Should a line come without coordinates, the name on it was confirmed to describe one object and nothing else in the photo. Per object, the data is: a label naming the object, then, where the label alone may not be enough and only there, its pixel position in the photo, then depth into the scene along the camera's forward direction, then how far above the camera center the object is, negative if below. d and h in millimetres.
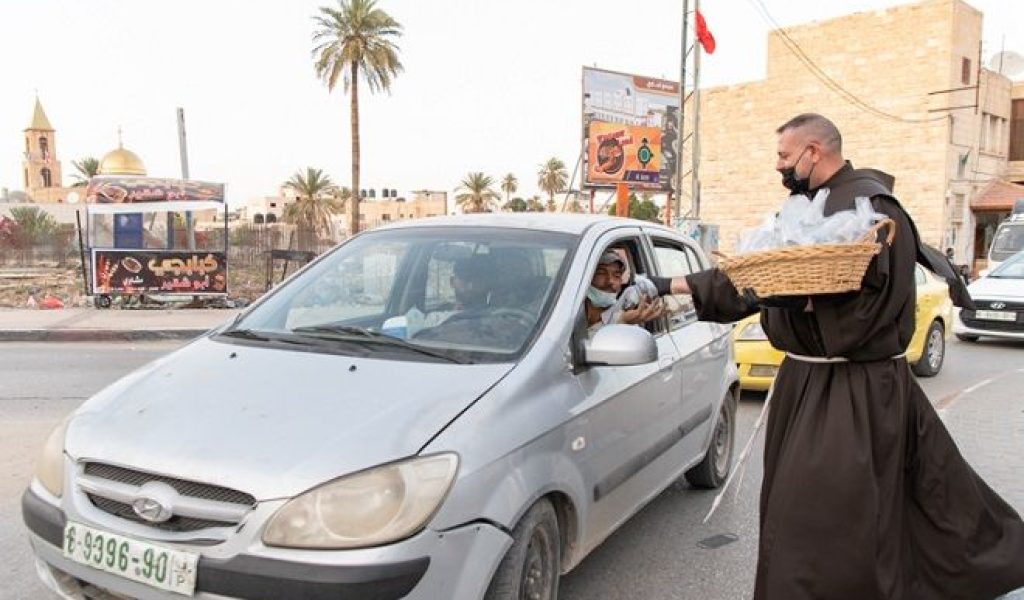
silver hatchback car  2168 -683
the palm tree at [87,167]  69562 +4643
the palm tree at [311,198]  56562 +1571
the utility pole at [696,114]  16641 +2274
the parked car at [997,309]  11086 -1262
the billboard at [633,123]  23594 +3133
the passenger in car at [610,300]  3273 -345
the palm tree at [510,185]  79750 +3470
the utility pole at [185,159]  16500 +1304
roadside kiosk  15133 -459
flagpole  16828 +2544
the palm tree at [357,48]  29141 +6356
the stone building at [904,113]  32000 +4679
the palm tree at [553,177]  70125 +3780
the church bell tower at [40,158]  94750 +7579
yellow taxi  7445 -1265
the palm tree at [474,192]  66875 +2363
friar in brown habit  2584 -781
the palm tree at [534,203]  74475 +1619
